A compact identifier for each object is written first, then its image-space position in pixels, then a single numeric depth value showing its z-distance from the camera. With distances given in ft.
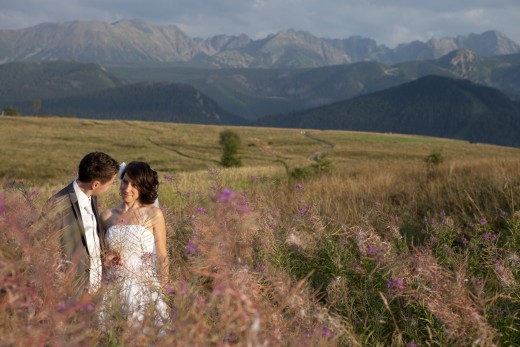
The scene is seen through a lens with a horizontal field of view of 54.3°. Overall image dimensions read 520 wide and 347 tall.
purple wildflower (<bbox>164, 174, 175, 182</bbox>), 23.95
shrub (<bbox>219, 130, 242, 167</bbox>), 139.89
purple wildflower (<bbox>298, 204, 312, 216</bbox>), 15.15
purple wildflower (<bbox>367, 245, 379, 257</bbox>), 11.50
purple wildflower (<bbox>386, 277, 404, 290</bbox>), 9.45
